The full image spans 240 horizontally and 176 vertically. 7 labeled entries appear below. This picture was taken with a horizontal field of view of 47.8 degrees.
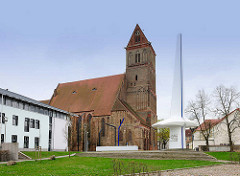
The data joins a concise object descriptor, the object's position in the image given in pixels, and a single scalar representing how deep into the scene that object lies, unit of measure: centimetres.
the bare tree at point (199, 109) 4326
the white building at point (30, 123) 3472
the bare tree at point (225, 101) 3997
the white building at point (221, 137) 4747
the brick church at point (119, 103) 5253
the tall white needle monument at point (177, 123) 2471
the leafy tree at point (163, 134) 6556
